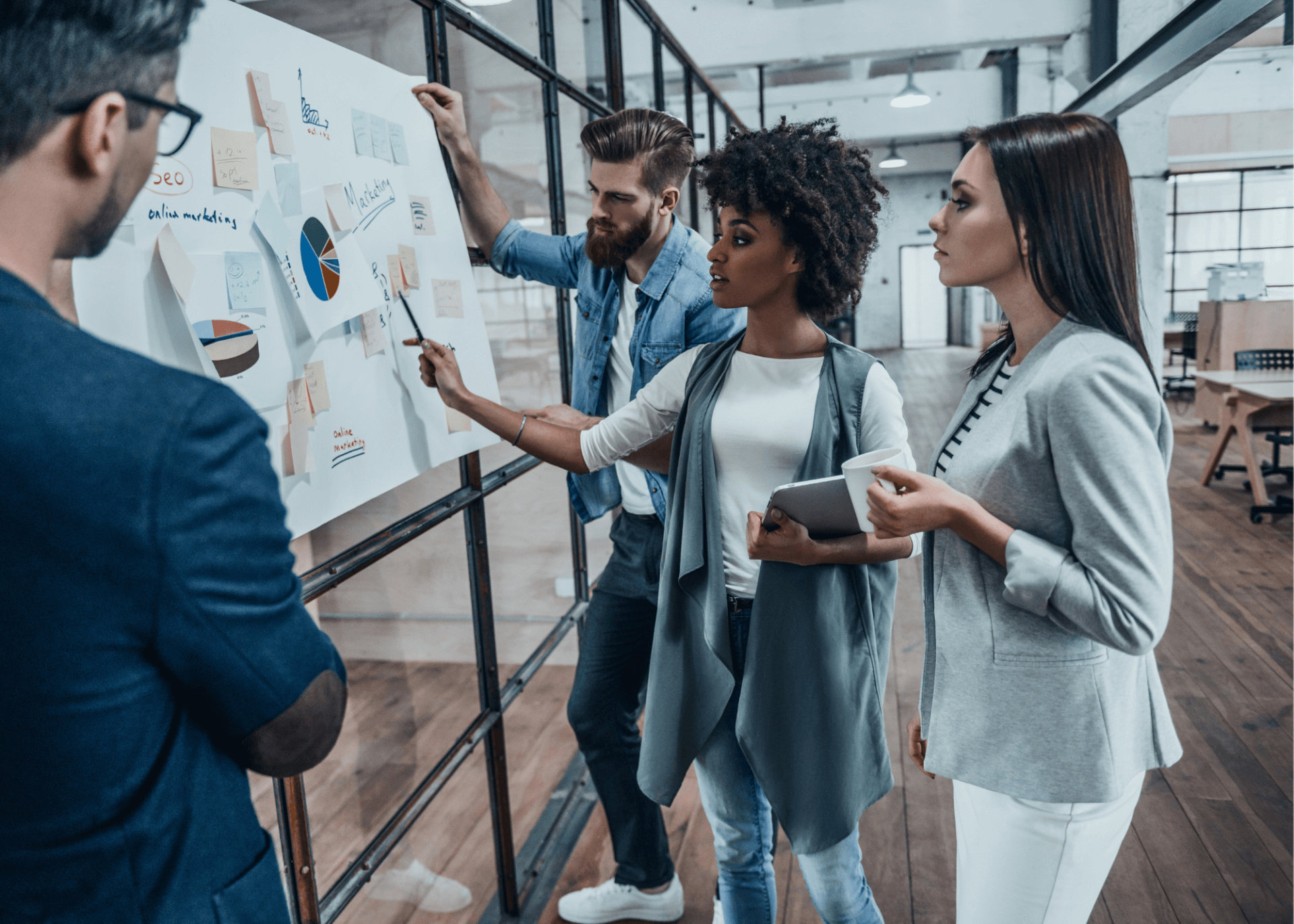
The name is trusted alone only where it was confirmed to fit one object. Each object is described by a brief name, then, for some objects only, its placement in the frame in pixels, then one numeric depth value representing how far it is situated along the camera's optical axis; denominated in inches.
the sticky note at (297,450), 44.4
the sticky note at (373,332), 52.6
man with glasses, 20.1
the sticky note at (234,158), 40.2
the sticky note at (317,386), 46.8
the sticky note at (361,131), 52.3
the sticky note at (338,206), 49.1
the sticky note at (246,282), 40.6
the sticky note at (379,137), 54.4
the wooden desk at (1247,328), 325.7
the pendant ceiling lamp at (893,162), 463.5
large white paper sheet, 36.5
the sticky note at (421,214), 59.3
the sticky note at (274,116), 43.4
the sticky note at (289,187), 44.7
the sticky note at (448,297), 61.6
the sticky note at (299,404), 45.0
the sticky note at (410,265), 57.5
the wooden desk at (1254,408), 208.4
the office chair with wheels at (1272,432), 207.5
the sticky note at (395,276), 55.8
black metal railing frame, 51.4
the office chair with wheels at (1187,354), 386.5
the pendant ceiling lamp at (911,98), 340.5
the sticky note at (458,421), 62.1
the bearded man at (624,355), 73.3
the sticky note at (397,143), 56.6
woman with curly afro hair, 56.2
